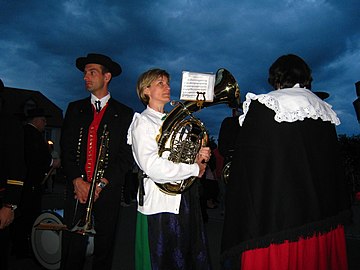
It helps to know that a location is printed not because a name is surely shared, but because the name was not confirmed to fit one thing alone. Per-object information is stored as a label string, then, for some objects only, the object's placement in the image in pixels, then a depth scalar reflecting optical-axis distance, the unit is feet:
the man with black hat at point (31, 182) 16.78
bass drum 13.82
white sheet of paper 8.42
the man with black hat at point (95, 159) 10.77
